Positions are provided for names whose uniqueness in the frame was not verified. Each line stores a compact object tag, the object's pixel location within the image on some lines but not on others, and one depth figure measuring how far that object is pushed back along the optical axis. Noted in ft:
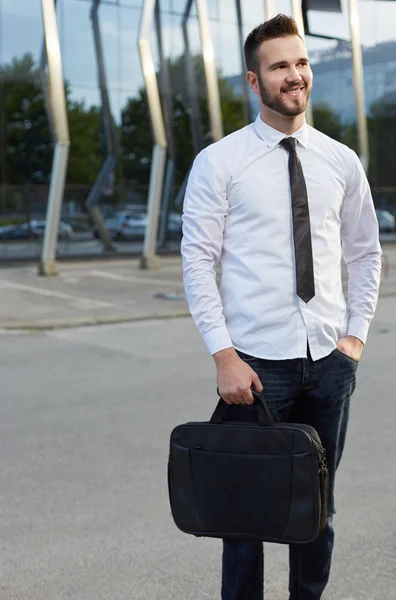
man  8.66
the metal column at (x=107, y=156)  80.28
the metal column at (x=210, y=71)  70.18
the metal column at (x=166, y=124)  84.74
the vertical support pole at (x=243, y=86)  88.17
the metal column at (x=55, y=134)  60.85
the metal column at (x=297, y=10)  73.20
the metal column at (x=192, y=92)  85.81
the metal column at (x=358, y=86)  78.64
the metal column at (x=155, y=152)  66.90
